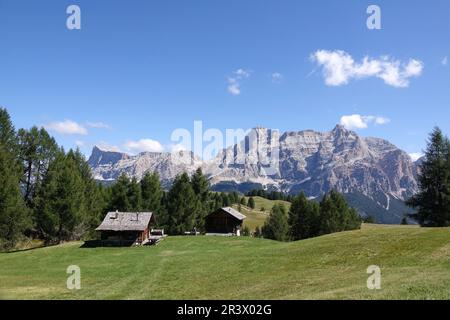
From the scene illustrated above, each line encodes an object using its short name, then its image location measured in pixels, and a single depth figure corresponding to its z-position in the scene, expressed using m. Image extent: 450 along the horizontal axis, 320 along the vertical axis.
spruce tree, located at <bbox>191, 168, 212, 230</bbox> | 104.12
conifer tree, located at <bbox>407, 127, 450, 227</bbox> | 61.75
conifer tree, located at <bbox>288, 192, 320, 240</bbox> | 104.87
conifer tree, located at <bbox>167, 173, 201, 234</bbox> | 93.31
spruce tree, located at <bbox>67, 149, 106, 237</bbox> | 84.12
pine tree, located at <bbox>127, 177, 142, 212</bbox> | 89.50
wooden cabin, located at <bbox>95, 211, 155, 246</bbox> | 70.19
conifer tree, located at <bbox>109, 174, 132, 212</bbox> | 88.69
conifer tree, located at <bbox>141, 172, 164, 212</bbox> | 93.31
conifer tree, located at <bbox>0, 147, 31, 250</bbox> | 64.44
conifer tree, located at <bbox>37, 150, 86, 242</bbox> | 70.12
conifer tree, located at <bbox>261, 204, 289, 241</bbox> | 115.38
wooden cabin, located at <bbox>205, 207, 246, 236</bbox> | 96.88
